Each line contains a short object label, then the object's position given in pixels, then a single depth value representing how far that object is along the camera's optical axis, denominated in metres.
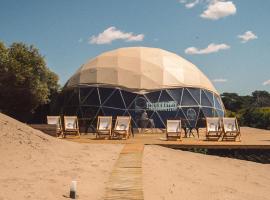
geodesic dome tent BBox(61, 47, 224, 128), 24.53
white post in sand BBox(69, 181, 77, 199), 7.45
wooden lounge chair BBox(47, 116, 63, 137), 18.07
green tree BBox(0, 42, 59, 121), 26.50
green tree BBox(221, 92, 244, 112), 57.34
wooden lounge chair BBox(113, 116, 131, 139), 18.03
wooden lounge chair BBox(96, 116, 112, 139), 17.92
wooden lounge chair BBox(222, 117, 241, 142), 17.11
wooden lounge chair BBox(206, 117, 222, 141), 17.59
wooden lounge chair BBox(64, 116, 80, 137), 18.86
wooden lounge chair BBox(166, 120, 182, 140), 17.30
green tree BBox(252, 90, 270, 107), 74.14
